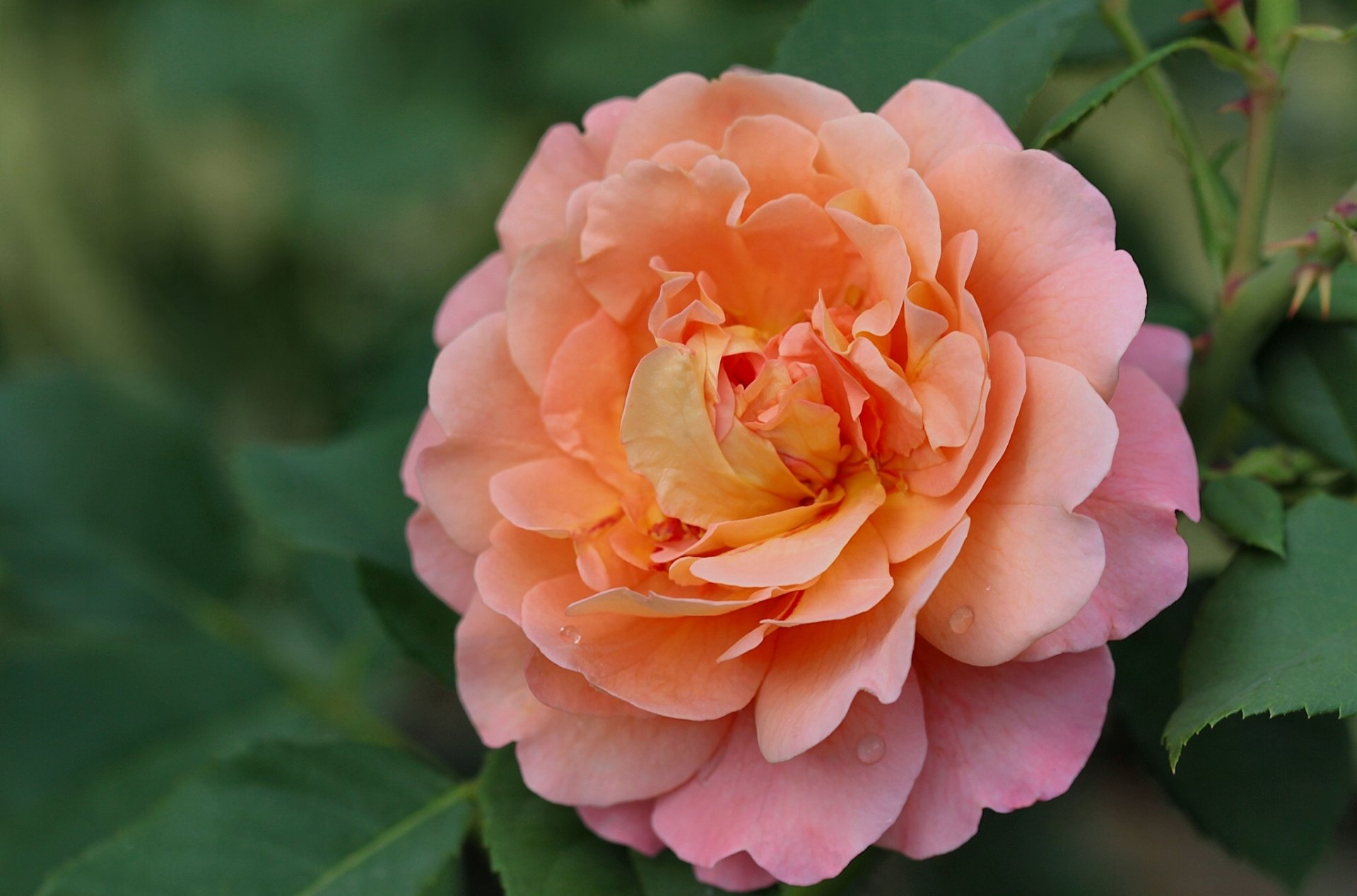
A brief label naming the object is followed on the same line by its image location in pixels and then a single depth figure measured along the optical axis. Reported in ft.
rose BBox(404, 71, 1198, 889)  1.62
